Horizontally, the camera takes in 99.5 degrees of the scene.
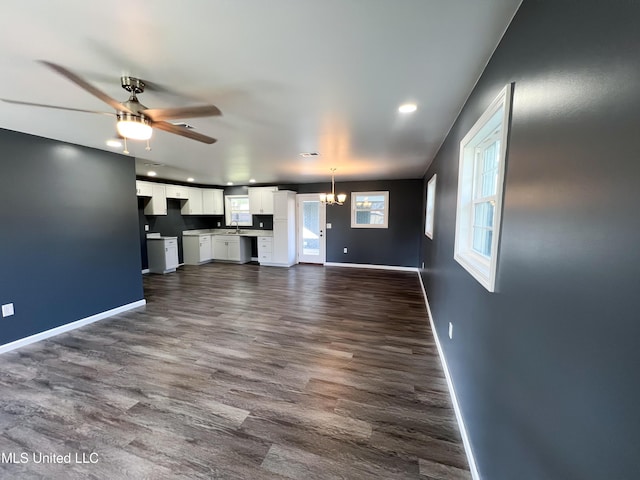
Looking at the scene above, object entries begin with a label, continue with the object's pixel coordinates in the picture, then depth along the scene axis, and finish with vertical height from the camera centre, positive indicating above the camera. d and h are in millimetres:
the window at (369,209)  7035 +181
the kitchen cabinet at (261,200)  7555 +442
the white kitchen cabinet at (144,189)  6045 +597
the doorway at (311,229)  7602 -363
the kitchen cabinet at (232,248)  7785 -950
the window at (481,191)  1302 +185
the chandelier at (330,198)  5650 +398
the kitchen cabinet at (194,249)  7539 -934
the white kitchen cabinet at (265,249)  7426 -916
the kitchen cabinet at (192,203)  7511 +355
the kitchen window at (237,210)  8195 +171
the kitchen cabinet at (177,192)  6879 +614
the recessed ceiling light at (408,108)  2184 +895
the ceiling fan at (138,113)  1709 +663
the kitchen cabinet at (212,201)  7957 +427
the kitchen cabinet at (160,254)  6543 -944
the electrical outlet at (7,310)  2912 -1032
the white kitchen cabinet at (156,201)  6477 +336
